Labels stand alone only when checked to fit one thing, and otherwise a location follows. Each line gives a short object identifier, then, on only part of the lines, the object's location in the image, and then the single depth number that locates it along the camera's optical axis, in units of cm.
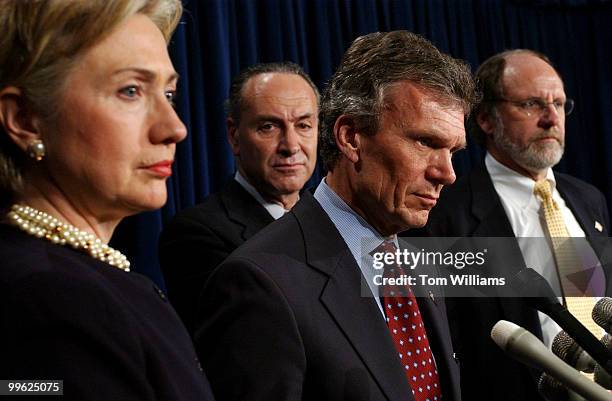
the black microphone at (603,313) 126
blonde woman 94
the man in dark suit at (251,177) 245
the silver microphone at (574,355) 121
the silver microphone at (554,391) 115
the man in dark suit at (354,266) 148
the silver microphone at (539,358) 101
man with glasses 264
